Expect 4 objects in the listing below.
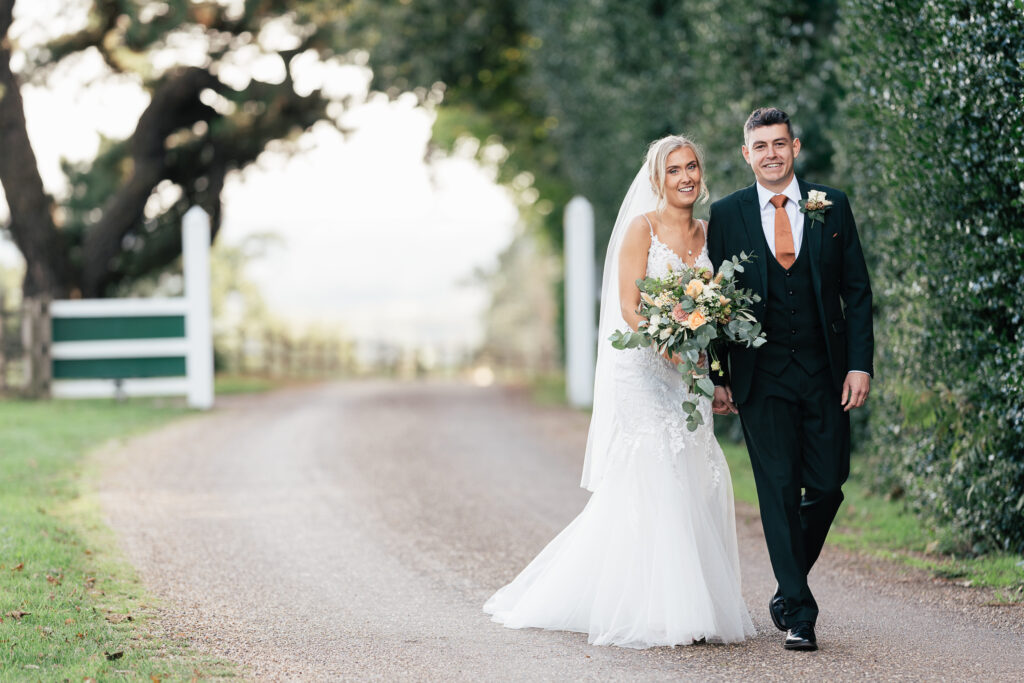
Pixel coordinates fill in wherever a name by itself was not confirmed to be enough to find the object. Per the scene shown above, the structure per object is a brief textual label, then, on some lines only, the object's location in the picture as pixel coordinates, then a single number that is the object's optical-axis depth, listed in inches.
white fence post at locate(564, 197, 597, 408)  1592.0
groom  435.5
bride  438.9
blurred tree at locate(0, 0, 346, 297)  1656.0
